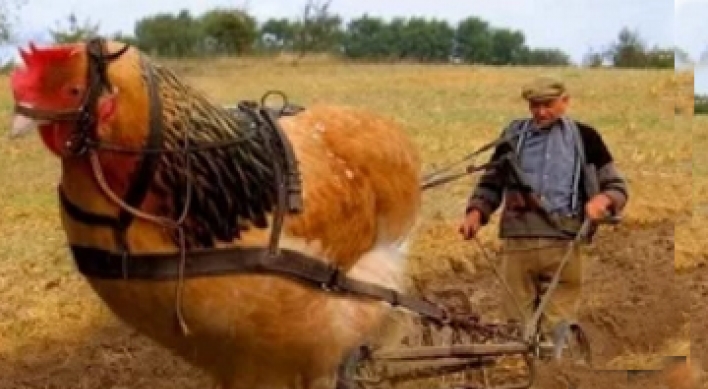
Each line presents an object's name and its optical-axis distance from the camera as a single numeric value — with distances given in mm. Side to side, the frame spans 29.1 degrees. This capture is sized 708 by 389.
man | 6727
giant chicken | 4383
